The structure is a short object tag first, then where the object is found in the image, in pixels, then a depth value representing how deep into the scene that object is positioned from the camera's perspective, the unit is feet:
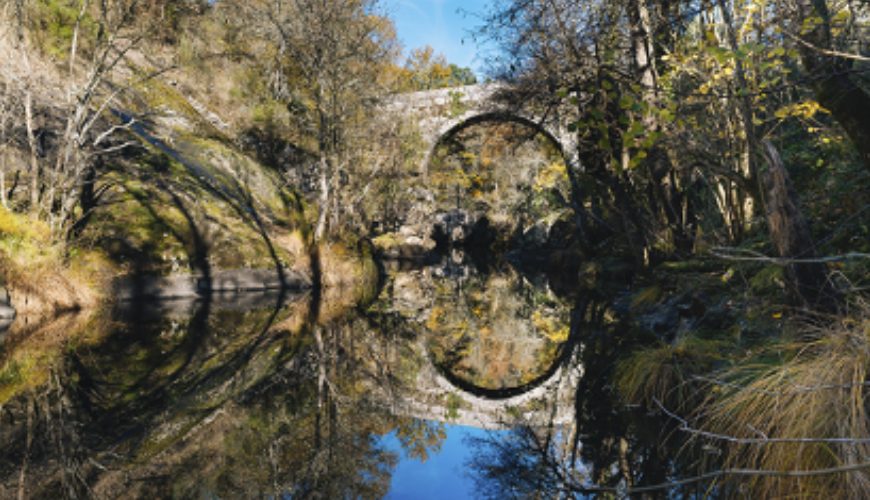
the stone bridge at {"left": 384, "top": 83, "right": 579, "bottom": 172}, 85.12
